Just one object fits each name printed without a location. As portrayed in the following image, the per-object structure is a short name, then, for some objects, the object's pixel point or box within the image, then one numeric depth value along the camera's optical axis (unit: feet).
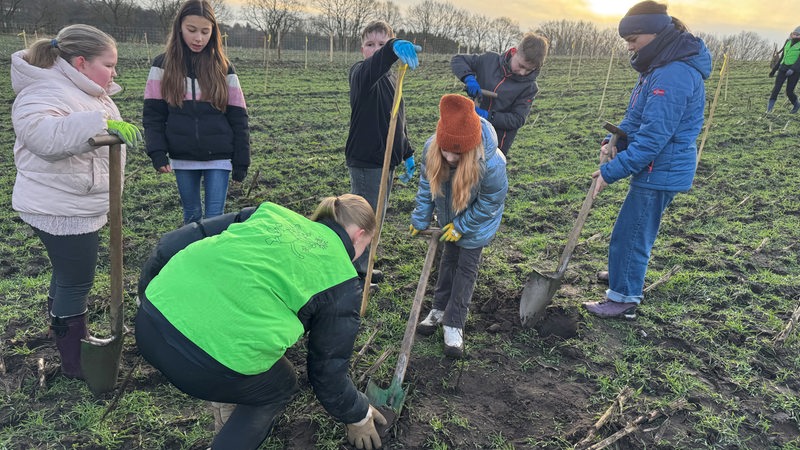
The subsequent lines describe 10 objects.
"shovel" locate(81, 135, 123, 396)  8.02
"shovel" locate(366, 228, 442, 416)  8.79
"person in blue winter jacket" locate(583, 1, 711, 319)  10.27
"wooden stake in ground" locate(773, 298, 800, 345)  11.44
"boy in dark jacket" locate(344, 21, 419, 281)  11.79
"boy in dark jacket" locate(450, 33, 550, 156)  14.42
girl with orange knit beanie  9.01
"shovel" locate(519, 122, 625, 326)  11.28
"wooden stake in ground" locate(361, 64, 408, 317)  9.86
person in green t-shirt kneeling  5.63
